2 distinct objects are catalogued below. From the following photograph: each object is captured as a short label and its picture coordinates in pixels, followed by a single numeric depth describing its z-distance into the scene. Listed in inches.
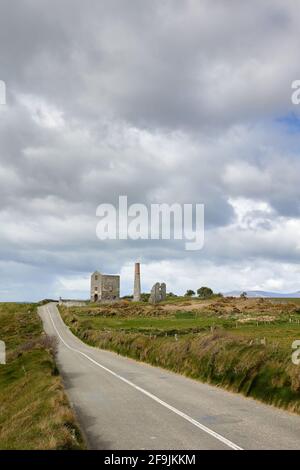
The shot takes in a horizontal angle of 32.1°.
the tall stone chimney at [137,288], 5644.7
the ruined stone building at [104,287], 6225.4
